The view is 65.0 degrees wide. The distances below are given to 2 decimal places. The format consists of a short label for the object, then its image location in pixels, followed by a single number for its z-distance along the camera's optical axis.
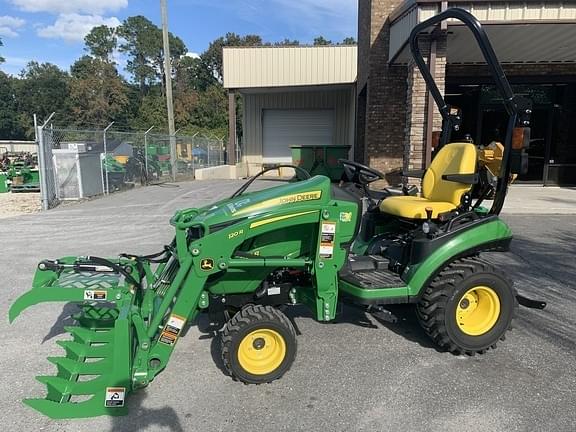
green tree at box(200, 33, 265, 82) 65.94
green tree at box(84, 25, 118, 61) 77.62
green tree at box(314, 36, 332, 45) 65.79
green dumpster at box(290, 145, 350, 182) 16.52
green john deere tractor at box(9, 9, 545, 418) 2.77
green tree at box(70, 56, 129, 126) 59.84
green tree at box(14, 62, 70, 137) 78.25
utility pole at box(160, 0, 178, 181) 18.22
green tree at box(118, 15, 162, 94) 75.50
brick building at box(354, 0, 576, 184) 8.36
